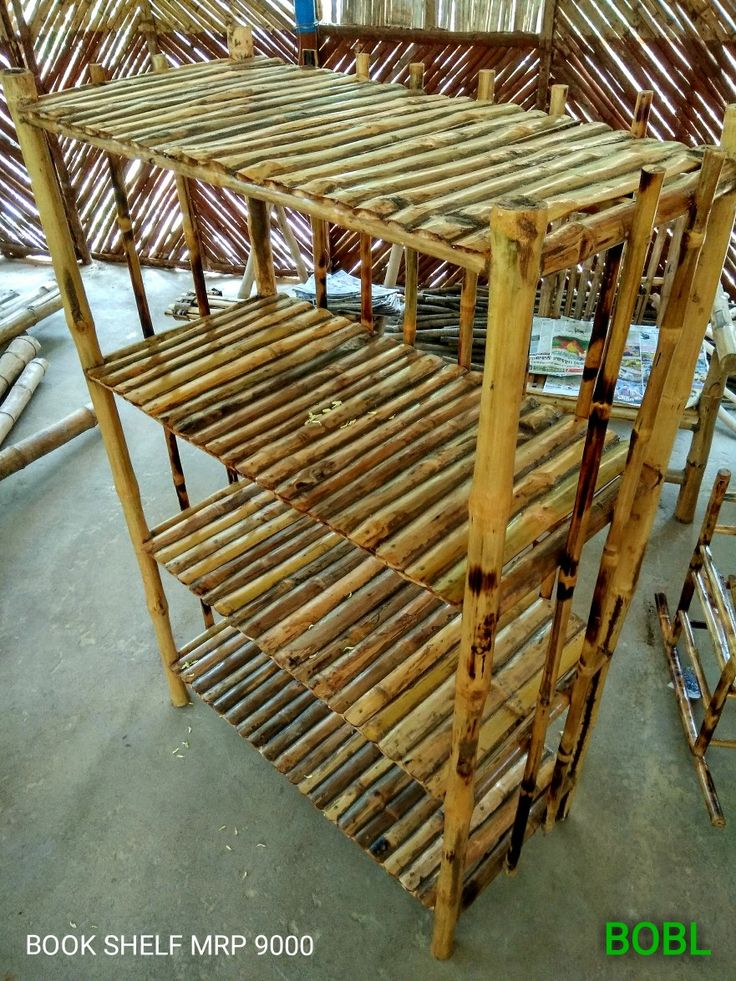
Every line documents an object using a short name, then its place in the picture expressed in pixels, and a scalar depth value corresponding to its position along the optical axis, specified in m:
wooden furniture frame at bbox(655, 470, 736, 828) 2.17
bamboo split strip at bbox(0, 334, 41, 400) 4.33
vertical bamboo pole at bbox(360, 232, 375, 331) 2.03
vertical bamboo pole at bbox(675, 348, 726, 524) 2.96
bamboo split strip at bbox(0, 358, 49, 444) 4.02
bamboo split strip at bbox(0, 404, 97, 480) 3.59
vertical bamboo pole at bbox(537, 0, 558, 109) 4.07
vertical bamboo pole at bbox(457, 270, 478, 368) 1.79
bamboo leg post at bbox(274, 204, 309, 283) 4.68
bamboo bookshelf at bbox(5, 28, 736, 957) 1.16
